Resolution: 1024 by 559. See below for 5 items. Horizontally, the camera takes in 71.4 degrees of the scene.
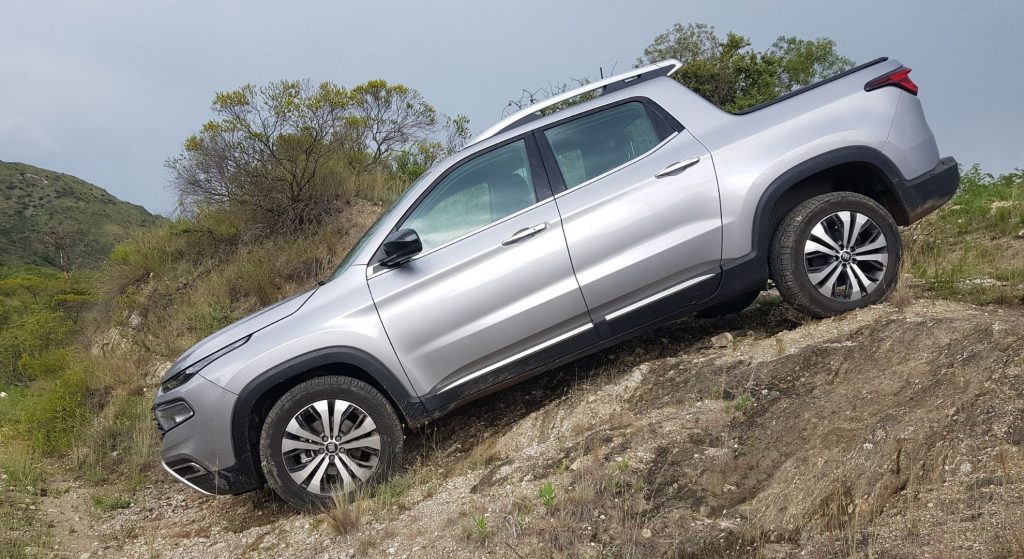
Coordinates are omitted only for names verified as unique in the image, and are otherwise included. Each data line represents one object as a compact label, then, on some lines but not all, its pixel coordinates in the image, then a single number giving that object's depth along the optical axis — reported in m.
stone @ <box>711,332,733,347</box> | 4.99
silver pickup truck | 4.21
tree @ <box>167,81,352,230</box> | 11.42
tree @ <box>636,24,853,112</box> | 21.20
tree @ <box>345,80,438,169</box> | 13.98
